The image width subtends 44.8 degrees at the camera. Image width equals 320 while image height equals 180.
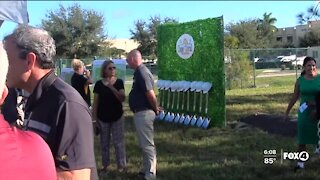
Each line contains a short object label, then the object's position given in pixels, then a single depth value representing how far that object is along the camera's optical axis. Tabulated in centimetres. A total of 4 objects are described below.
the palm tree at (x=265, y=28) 4930
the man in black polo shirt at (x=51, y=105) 190
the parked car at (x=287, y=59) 2534
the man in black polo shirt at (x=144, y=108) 533
